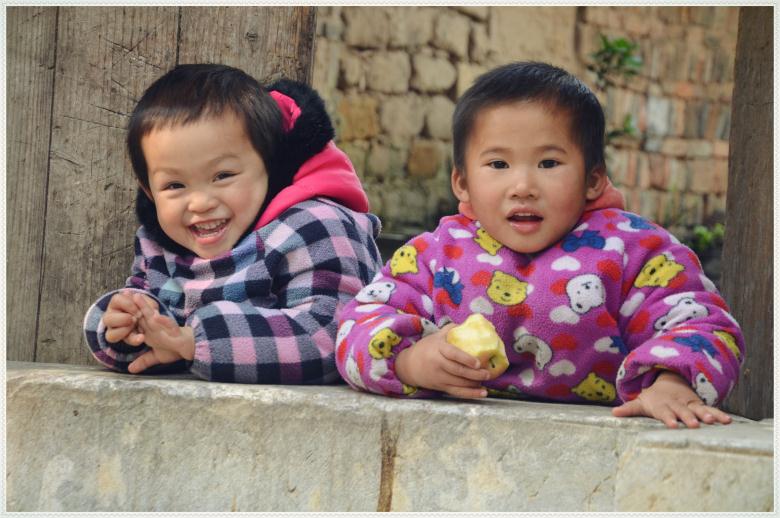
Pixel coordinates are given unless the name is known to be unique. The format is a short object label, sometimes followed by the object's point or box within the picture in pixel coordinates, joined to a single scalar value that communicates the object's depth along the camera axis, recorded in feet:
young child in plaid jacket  16.35
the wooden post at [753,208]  17.77
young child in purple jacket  14.70
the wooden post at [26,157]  19.09
